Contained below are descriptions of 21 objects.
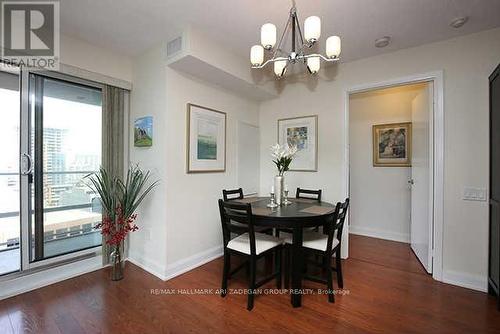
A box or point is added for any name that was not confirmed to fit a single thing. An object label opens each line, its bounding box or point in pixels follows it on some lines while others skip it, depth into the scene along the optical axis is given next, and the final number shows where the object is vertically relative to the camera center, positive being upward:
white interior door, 2.68 -0.14
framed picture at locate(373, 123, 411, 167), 3.76 +0.37
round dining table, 2.05 -0.50
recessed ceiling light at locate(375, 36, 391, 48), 2.51 +1.37
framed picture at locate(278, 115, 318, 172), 3.38 +0.42
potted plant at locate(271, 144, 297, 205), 2.65 +0.03
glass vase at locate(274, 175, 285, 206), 2.68 -0.23
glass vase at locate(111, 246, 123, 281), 2.48 -1.06
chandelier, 1.62 +0.91
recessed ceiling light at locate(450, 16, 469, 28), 2.13 +1.35
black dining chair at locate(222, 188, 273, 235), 2.88 -0.41
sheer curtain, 2.72 +0.39
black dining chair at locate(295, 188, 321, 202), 3.09 -0.37
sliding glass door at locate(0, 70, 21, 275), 2.31 +0.17
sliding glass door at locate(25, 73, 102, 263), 2.41 +0.01
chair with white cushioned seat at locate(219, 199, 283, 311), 2.03 -0.72
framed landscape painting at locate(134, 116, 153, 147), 2.72 +0.40
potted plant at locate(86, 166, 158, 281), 2.51 -0.42
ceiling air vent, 2.40 +1.24
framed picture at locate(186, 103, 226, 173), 2.80 +0.33
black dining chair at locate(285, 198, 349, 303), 2.11 -0.73
